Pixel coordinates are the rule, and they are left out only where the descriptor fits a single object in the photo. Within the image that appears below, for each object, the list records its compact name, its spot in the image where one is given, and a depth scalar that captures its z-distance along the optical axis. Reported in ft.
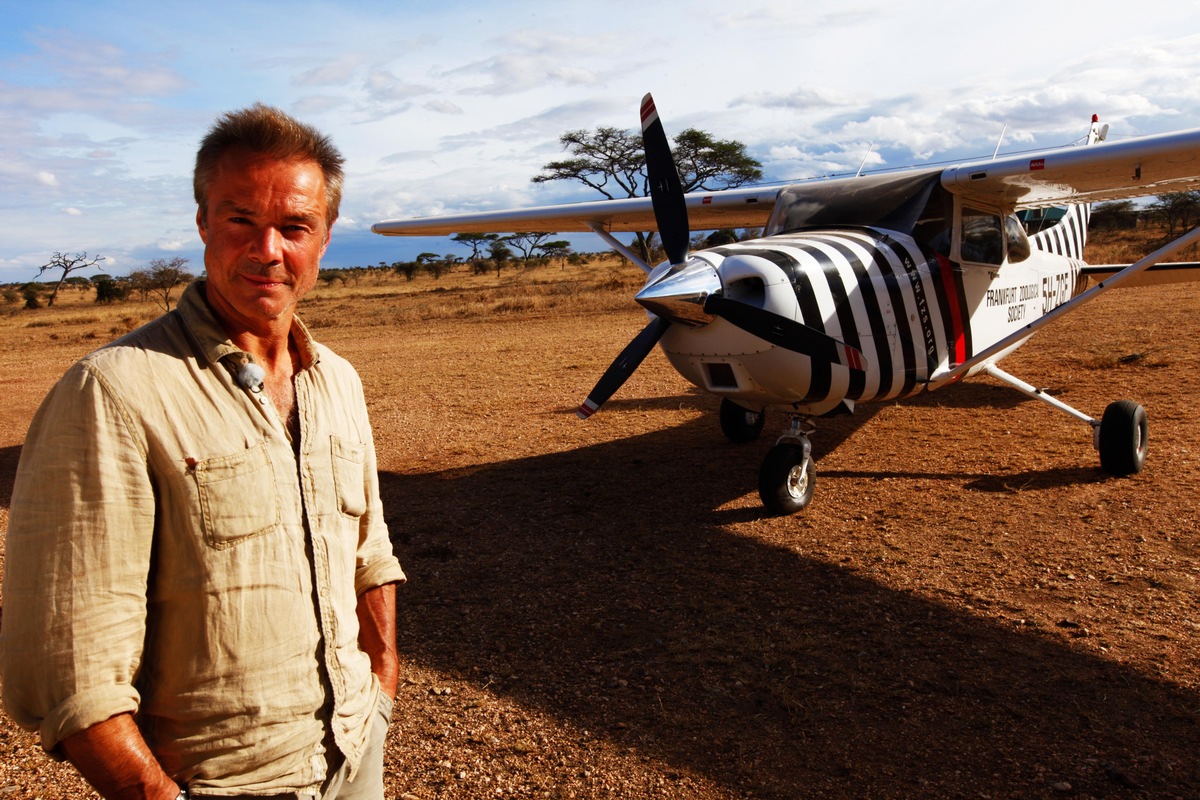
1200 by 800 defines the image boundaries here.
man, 4.42
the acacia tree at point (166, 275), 124.77
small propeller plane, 17.80
